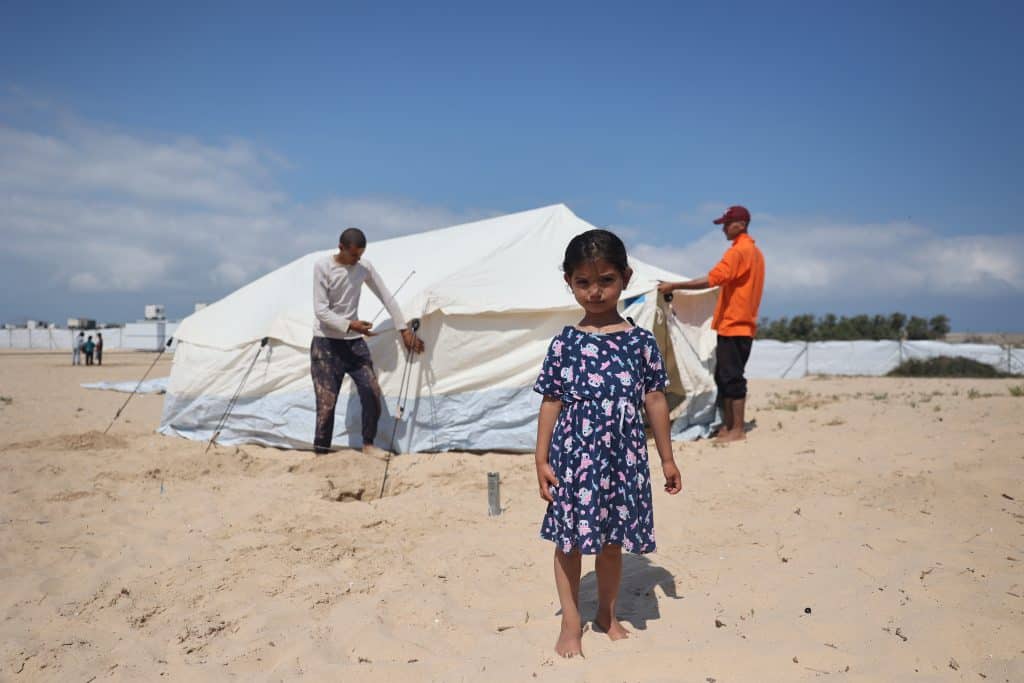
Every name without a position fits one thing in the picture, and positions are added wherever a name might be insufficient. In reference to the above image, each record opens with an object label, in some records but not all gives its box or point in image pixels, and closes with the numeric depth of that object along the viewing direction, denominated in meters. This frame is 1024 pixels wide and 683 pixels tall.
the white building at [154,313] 44.31
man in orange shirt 5.09
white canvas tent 5.17
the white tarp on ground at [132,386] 11.32
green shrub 15.11
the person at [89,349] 21.19
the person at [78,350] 21.20
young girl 2.04
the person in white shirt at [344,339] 4.97
